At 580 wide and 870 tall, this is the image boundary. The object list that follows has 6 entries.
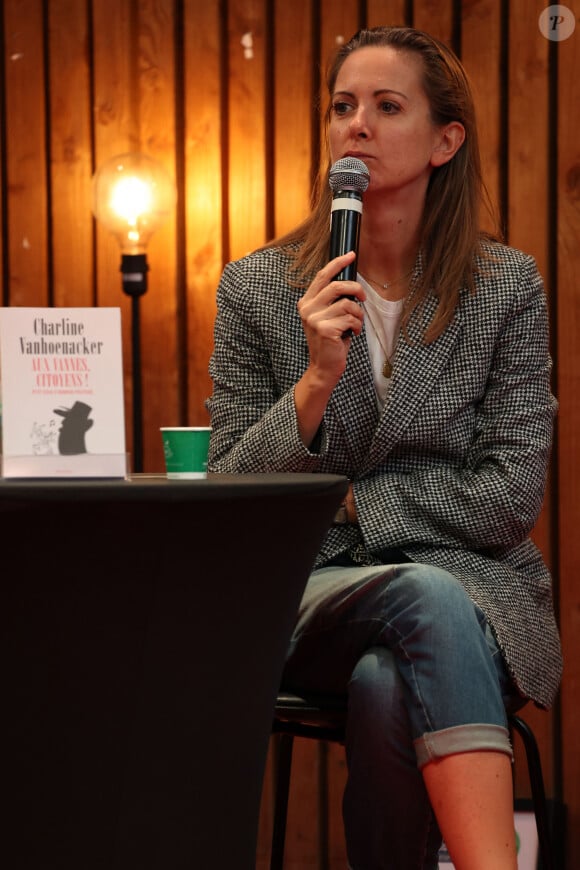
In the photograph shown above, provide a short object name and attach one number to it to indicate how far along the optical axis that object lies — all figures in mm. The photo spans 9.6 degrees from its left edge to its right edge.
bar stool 5130
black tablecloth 4255
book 4424
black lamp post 6672
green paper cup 4619
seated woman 4882
